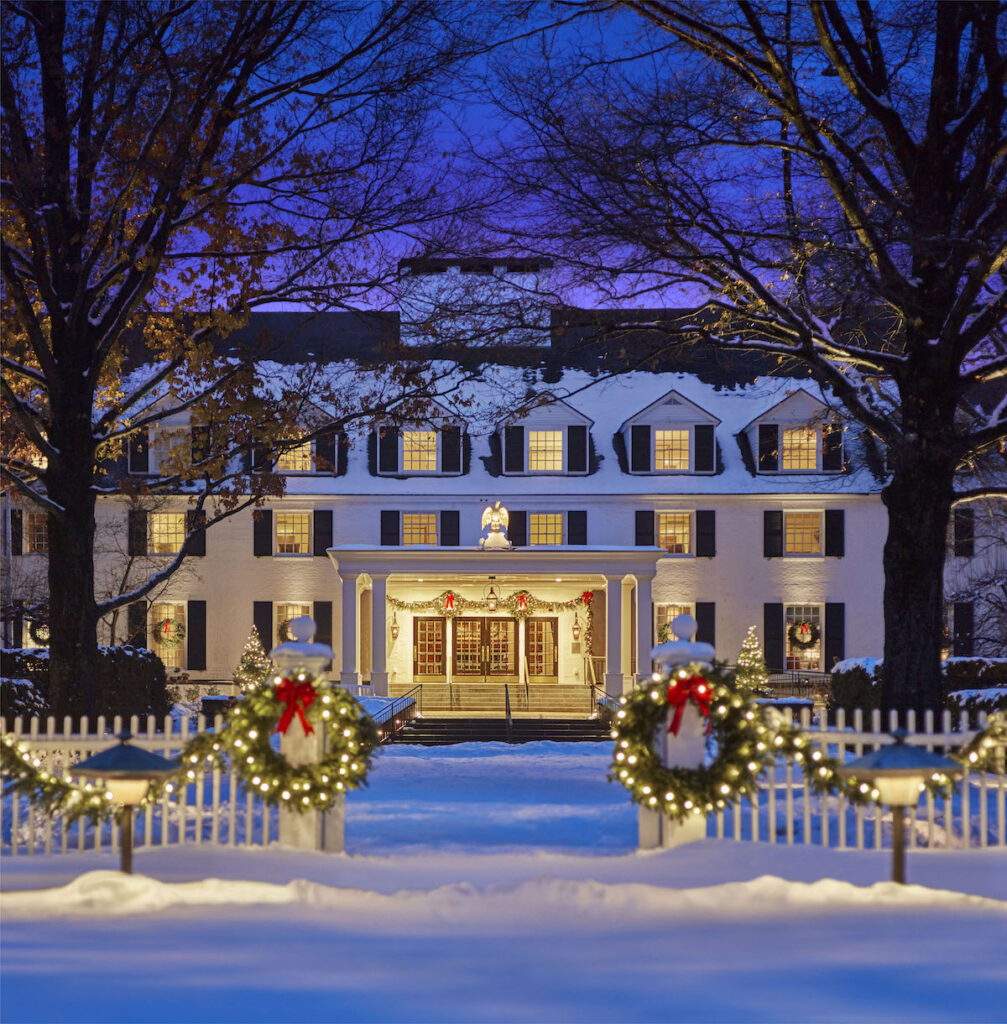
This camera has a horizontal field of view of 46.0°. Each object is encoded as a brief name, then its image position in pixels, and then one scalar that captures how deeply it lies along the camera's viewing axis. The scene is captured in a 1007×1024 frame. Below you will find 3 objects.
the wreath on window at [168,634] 35.47
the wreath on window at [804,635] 35.38
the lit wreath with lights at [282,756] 10.08
